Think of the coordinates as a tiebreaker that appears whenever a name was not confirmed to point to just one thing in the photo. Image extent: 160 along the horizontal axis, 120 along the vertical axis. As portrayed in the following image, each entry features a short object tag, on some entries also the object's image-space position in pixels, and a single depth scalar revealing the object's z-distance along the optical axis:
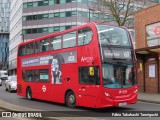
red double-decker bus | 14.62
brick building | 25.89
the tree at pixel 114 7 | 36.80
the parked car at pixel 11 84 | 30.07
